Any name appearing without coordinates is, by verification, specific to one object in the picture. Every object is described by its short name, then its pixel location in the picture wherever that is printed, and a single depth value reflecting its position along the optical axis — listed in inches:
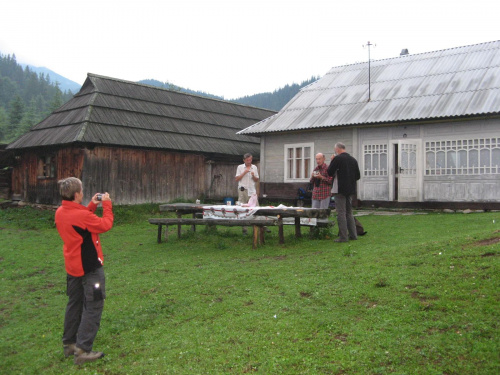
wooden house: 714.8
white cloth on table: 374.9
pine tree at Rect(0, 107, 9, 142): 2815.0
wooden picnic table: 354.6
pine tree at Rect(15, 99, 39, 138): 2720.7
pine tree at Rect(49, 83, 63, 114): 3473.4
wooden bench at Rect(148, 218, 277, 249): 361.4
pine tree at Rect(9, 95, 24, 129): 2987.2
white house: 583.8
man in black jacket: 353.1
